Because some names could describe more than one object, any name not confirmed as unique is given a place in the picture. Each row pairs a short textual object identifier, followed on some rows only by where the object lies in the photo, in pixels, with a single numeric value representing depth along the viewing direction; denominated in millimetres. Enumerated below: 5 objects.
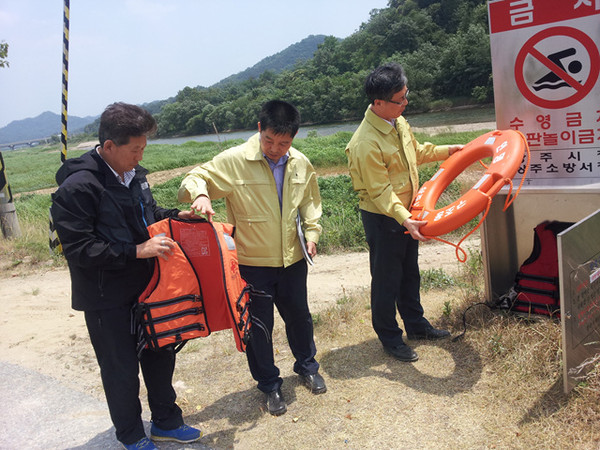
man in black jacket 2215
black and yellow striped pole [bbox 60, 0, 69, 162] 5625
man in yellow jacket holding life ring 3002
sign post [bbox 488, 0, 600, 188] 3076
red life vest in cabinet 3223
